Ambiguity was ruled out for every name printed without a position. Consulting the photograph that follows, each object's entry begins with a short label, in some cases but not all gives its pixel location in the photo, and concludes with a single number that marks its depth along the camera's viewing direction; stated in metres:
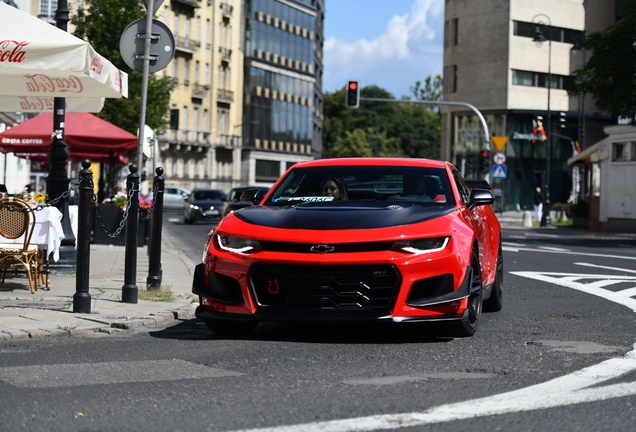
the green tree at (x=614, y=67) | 28.67
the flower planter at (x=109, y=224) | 22.41
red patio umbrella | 20.09
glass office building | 96.19
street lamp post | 44.38
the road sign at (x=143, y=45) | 12.05
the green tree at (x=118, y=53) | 40.25
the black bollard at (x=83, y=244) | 9.39
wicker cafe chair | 11.26
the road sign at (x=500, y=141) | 40.31
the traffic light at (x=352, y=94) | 40.28
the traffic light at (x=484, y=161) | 43.19
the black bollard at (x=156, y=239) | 11.73
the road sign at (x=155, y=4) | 12.38
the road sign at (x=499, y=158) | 41.66
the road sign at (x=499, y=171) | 42.12
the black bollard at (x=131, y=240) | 10.46
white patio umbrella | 10.32
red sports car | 7.56
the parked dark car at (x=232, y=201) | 31.81
